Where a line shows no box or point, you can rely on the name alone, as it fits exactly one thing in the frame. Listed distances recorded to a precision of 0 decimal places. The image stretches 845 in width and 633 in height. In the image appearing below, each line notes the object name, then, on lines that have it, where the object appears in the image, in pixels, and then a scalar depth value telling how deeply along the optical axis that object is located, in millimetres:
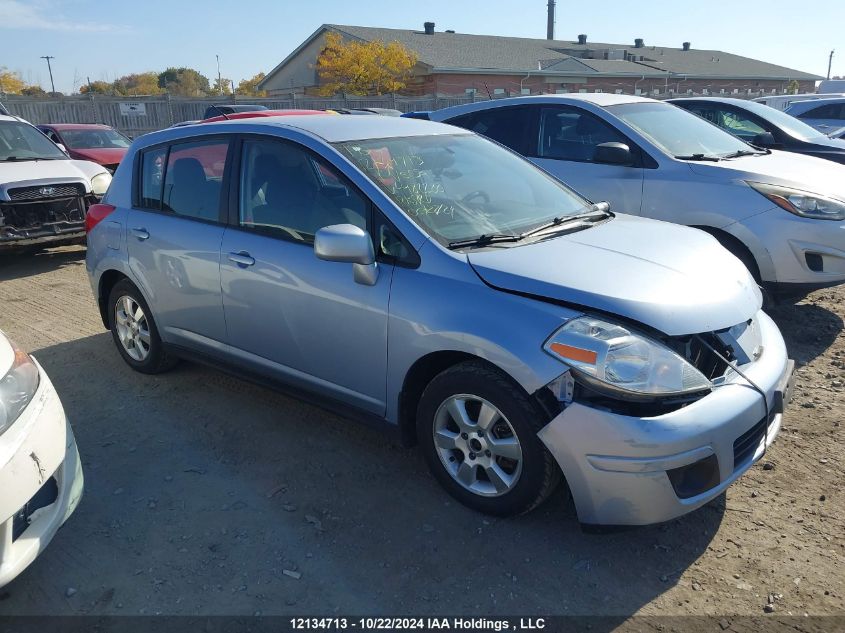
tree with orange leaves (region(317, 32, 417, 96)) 36750
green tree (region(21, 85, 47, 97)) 60912
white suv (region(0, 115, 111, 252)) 7871
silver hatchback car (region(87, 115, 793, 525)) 2619
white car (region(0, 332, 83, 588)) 2379
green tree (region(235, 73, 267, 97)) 63841
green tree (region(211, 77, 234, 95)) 78450
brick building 38875
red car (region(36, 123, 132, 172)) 12680
